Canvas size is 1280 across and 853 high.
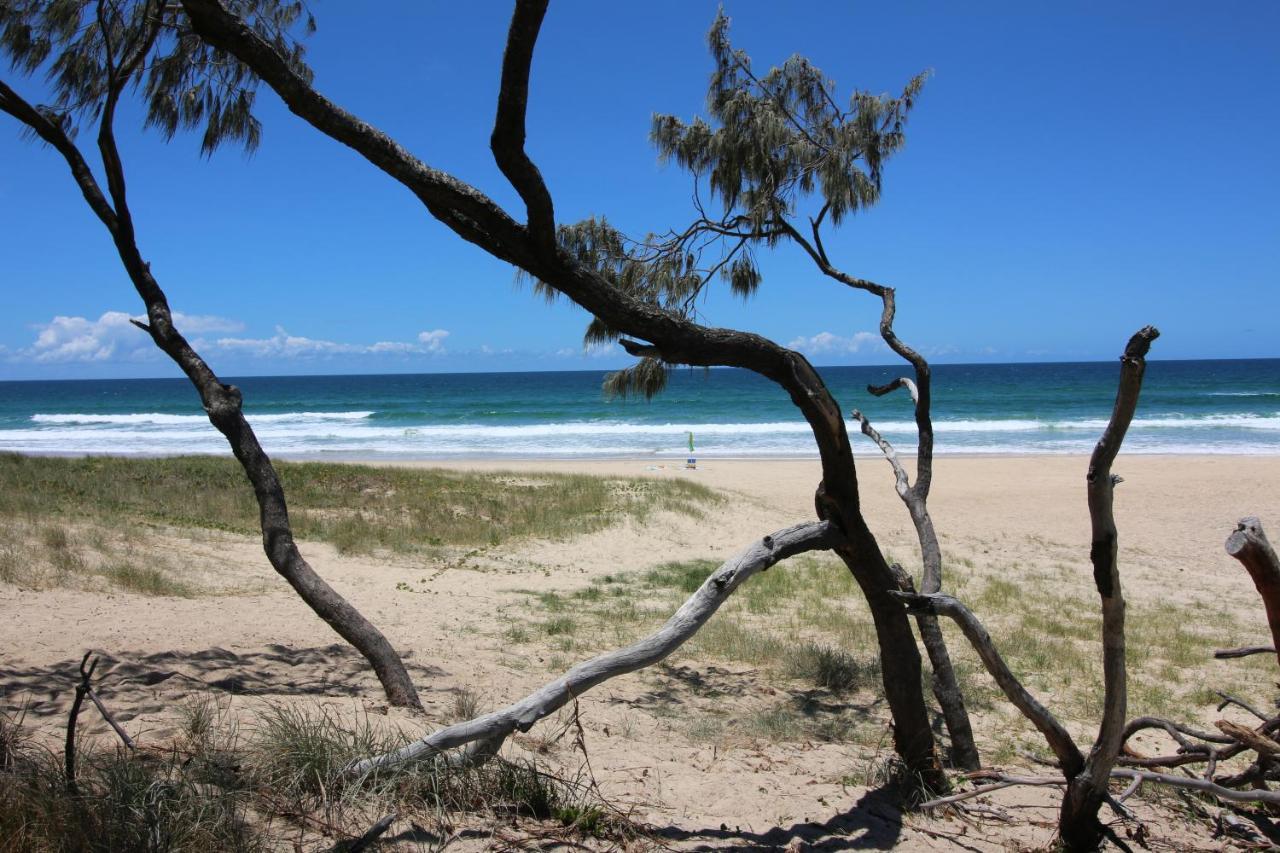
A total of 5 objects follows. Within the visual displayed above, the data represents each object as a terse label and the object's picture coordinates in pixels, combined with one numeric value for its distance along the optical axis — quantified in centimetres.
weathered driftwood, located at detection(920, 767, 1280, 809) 308
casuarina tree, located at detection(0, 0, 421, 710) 494
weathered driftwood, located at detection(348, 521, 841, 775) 331
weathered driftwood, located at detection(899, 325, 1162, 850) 263
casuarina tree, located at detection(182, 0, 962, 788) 332
